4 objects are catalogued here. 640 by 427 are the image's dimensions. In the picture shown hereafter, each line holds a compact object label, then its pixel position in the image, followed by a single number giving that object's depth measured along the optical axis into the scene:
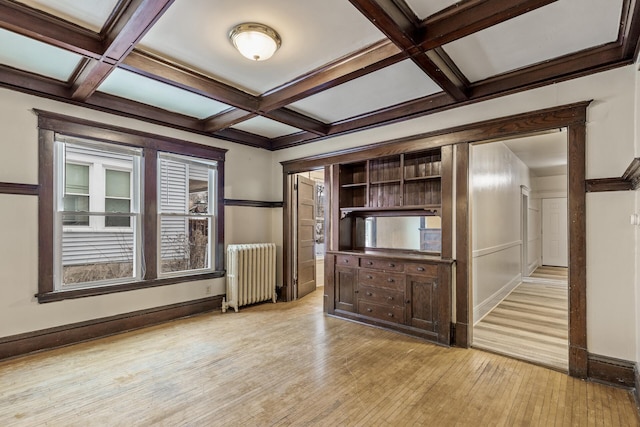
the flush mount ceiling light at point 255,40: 2.26
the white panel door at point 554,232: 8.79
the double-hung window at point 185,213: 4.25
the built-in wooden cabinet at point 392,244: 3.53
